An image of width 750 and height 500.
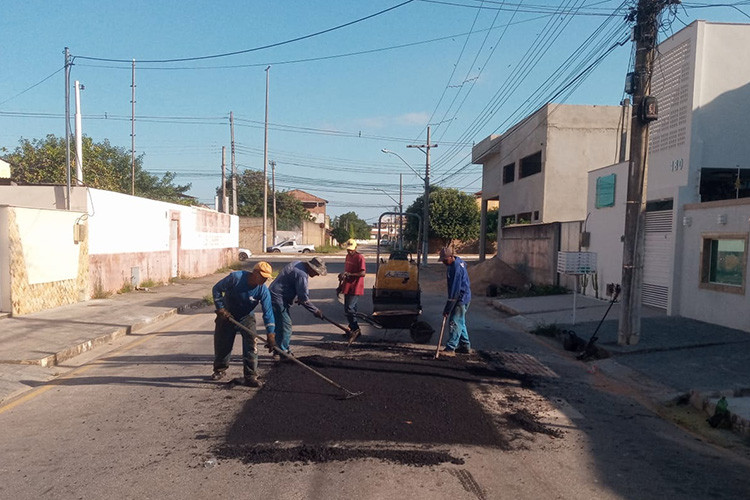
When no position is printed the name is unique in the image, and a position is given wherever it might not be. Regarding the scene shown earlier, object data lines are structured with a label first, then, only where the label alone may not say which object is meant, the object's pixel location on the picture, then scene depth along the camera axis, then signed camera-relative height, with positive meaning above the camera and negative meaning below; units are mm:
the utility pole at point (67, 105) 17419 +3419
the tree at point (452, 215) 55156 +1504
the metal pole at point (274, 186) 58344 +4083
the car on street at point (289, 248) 56531 -2006
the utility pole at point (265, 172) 52588 +4699
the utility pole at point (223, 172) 39328 +4067
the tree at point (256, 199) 74500 +3348
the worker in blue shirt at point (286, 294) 8719 -979
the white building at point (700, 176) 11359 +1440
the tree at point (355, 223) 106744 +971
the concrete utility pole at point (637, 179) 9992 +976
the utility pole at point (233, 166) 46206 +4706
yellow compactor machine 10648 -1293
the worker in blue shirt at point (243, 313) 7496 -1108
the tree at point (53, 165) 33875 +3191
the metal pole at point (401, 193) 62031 +3873
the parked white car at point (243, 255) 40225 -2027
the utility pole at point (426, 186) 38719 +3009
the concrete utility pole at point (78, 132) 20484 +3188
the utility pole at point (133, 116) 31734 +5629
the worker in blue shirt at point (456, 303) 9586 -1133
